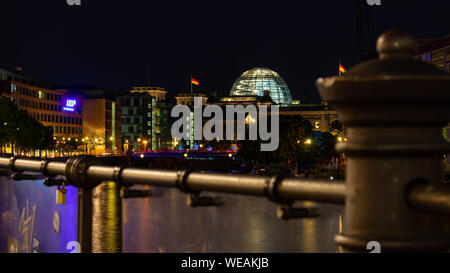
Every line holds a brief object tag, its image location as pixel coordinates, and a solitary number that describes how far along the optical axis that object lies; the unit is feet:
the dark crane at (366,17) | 614.75
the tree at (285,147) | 382.63
